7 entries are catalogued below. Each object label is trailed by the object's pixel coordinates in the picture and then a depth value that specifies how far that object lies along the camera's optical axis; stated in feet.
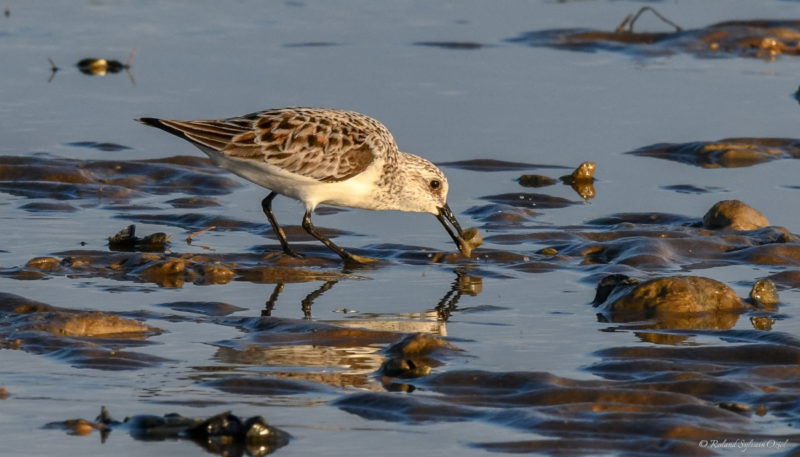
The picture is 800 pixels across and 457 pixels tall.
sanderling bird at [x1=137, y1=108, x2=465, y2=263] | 37.29
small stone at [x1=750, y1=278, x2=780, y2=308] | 32.01
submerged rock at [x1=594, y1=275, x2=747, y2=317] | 31.19
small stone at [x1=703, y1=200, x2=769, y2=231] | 38.96
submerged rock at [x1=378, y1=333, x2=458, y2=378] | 26.37
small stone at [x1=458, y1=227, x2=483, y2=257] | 36.96
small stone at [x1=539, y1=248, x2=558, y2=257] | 37.10
